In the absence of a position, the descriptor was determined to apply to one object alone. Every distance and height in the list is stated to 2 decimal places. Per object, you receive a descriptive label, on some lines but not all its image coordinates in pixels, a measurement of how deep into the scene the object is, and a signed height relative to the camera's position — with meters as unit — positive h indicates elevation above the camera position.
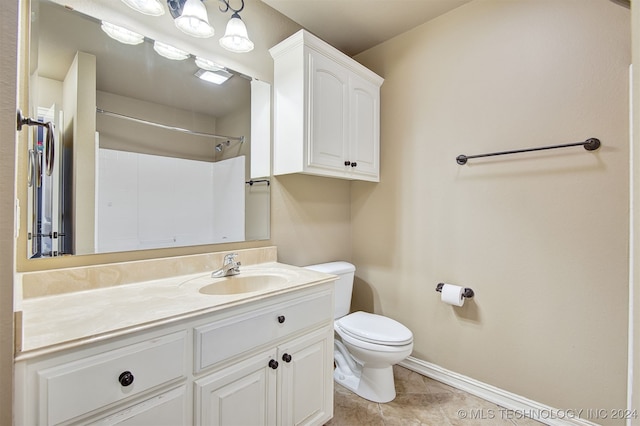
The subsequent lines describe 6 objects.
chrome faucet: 1.43 -0.28
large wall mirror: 1.12 +0.35
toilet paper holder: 1.81 -0.51
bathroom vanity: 0.73 -0.45
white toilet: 1.63 -0.78
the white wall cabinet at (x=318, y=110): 1.71 +0.68
